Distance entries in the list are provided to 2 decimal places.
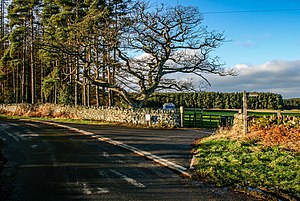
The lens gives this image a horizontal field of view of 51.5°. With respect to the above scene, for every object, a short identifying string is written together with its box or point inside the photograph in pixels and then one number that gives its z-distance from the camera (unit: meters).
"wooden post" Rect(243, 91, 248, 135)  13.85
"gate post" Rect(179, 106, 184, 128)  25.30
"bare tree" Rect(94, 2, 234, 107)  26.16
